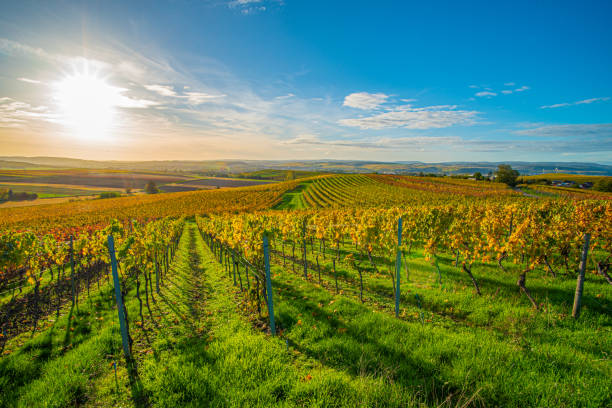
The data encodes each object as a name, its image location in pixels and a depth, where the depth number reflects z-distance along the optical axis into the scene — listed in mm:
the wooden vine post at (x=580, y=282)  5078
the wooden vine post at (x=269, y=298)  5156
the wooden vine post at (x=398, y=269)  5953
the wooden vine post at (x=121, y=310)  4895
